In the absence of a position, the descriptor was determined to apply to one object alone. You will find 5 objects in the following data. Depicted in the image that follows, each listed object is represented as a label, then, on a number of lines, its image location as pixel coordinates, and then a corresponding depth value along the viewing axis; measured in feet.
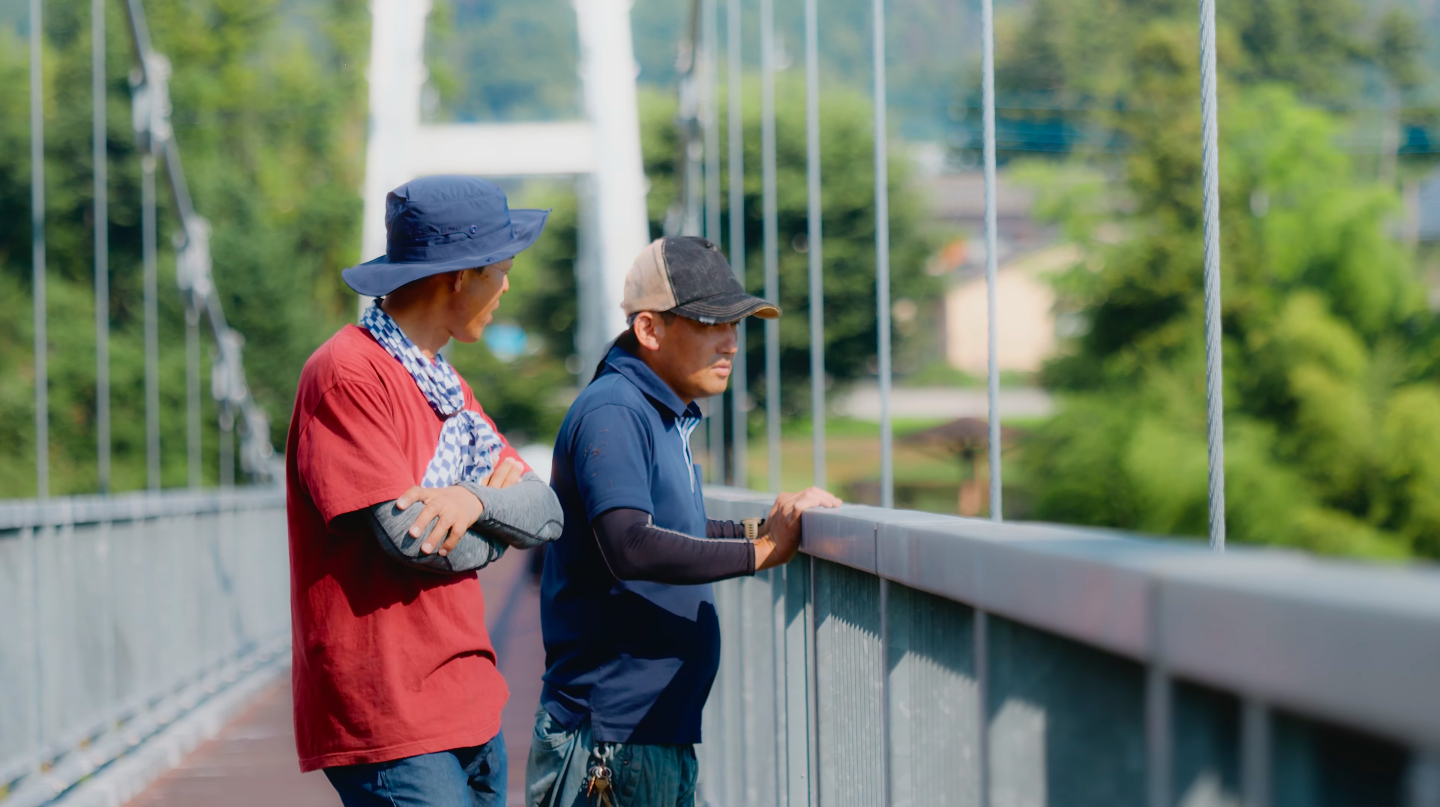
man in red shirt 31.93
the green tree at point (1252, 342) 254.10
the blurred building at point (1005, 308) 509.22
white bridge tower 136.93
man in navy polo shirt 32.94
